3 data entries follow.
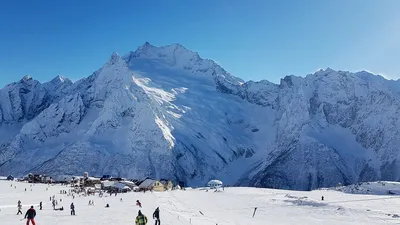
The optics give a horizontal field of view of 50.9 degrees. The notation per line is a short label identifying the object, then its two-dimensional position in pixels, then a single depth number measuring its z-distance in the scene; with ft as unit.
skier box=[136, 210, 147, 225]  101.65
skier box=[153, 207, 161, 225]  117.91
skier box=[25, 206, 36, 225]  118.73
